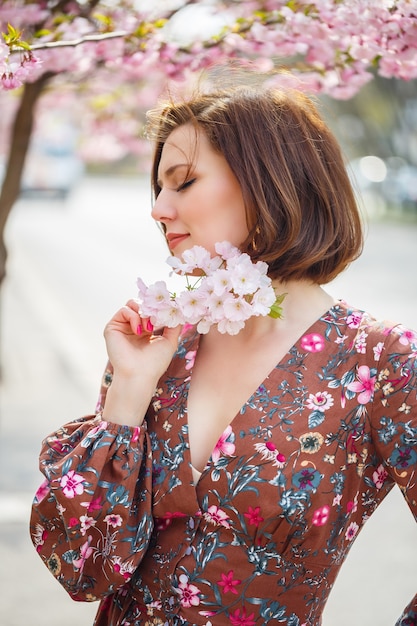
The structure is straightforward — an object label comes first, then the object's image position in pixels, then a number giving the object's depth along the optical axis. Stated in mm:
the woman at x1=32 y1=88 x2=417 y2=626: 1510
